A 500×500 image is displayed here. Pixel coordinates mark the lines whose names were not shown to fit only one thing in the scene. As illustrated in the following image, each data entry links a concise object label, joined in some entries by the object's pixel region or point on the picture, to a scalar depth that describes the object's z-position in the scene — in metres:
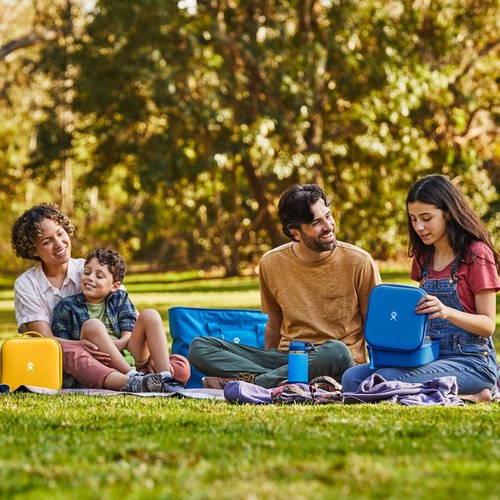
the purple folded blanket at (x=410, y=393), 5.37
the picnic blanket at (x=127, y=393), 5.90
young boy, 6.49
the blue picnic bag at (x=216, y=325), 7.12
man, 6.24
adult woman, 6.46
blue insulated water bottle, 5.84
